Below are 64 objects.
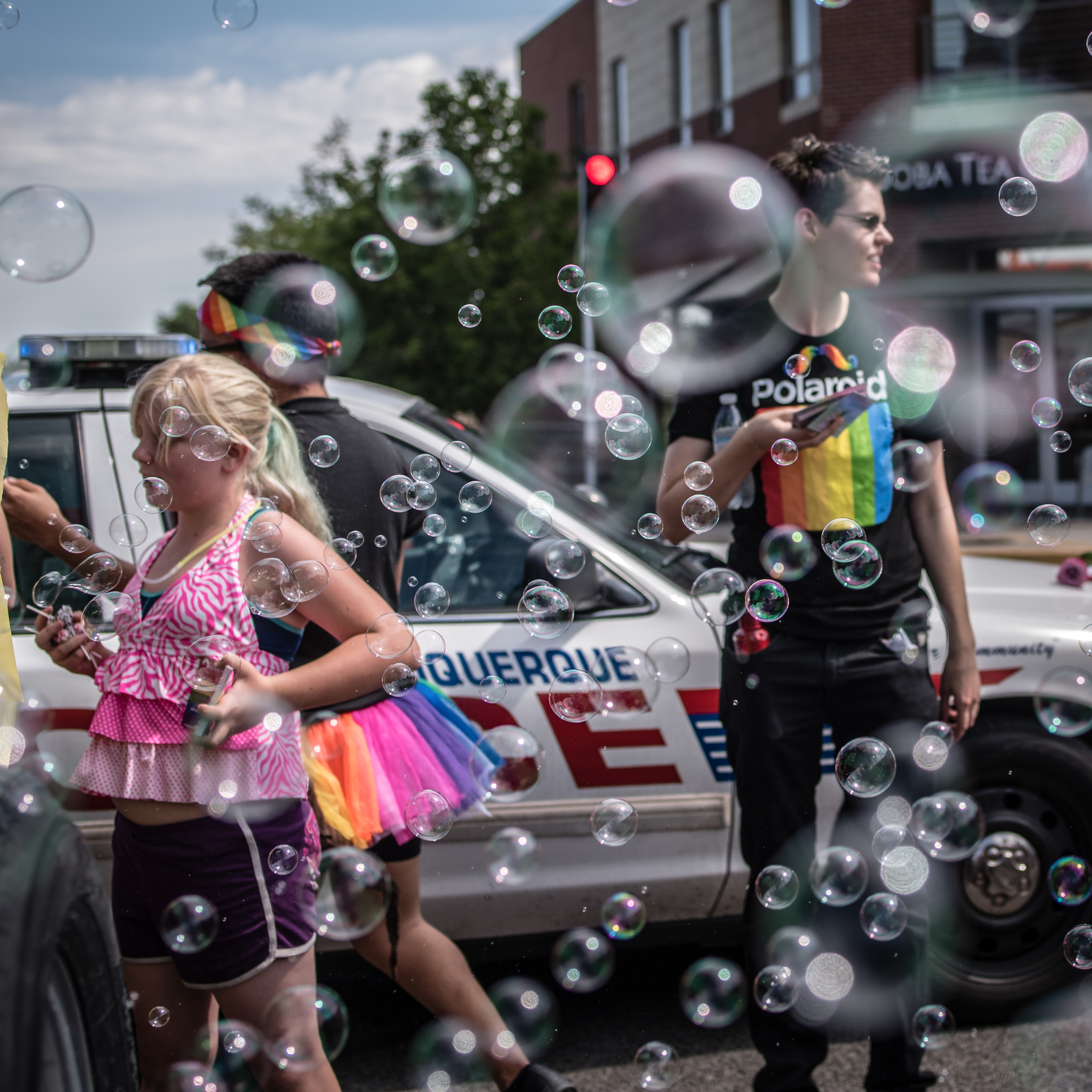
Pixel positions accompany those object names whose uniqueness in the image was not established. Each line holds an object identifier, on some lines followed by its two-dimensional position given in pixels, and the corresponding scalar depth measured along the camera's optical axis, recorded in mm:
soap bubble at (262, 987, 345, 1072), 1853
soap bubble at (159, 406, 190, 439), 1913
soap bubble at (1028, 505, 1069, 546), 2734
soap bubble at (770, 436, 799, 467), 2348
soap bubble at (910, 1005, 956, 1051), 2486
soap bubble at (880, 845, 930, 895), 2529
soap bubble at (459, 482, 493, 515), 2938
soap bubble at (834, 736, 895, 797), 2457
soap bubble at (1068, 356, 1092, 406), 2893
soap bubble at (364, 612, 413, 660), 2020
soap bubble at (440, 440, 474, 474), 2875
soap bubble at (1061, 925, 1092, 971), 2541
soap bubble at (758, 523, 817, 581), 2451
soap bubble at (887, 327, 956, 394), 2500
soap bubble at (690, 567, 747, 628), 2539
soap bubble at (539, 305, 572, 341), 3035
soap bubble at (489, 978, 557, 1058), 2504
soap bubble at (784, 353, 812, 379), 2492
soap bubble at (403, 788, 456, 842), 2305
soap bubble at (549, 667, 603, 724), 2652
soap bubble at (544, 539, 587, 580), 2812
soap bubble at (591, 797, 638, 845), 2588
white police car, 2861
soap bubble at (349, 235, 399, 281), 3191
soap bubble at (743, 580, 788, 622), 2488
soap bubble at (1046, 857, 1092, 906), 2717
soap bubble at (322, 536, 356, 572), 2035
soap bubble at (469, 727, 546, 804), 2482
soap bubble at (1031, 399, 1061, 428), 2781
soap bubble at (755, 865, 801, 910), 2465
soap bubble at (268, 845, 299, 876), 1914
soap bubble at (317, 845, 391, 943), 2146
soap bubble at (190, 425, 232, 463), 1927
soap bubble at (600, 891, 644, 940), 2703
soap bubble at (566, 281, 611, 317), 3020
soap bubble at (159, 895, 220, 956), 1833
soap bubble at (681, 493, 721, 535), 2467
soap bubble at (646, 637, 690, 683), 2754
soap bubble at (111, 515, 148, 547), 2625
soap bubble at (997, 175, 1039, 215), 3000
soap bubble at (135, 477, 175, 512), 2289
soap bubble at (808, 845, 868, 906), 2484
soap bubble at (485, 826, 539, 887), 2543
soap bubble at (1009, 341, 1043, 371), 2854
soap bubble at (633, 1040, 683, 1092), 2410
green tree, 10320
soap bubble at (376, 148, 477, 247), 3221
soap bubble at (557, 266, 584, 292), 2967
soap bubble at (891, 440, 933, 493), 2504
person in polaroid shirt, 2473
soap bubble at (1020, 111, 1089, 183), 3254
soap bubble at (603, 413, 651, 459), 2835
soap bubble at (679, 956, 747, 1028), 2473
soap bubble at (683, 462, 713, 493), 2463
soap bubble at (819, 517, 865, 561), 2428
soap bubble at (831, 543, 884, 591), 2424
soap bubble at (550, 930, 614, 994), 2533
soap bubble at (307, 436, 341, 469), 2410
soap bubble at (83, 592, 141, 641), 1981
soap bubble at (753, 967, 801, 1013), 2432
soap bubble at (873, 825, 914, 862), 2574
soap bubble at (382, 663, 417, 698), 2137
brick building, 13594
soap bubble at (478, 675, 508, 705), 2643
